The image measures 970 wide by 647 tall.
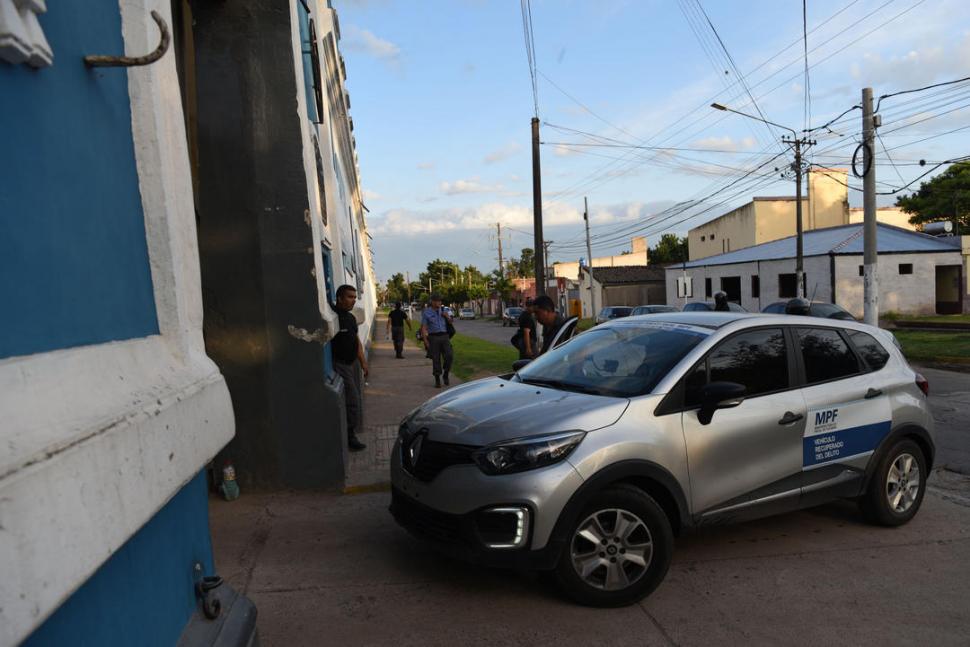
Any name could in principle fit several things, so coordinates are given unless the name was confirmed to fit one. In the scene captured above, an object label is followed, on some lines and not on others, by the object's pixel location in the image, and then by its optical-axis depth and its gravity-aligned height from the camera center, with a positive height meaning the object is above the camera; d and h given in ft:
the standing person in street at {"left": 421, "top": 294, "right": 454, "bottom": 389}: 43.93 -3.84
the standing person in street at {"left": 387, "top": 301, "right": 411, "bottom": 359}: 65.57 -4.29
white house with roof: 106.42 -3.20
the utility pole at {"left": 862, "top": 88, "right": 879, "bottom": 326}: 51.83 +2.60
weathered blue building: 5.09 -0.44
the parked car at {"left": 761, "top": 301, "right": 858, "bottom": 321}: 50.71 -4.40
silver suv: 12.64 -3.61
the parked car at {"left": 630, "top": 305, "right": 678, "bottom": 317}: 78.33 -5.22
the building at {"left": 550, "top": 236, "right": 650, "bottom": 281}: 256.11 +3.10
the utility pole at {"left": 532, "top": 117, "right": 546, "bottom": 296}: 54.70 +4.95
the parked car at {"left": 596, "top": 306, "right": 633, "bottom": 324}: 110.32 -7.32
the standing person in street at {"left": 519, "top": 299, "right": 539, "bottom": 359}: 32.14 -2.86
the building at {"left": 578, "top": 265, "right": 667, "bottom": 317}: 184.34 -5.64
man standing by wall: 24.84 -2.47
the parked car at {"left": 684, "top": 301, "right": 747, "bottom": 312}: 66.59 -4.35
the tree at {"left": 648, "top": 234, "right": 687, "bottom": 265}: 253.24 +4.98
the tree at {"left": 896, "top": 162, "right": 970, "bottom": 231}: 157.38 +10.94
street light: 87.71 +8.96
